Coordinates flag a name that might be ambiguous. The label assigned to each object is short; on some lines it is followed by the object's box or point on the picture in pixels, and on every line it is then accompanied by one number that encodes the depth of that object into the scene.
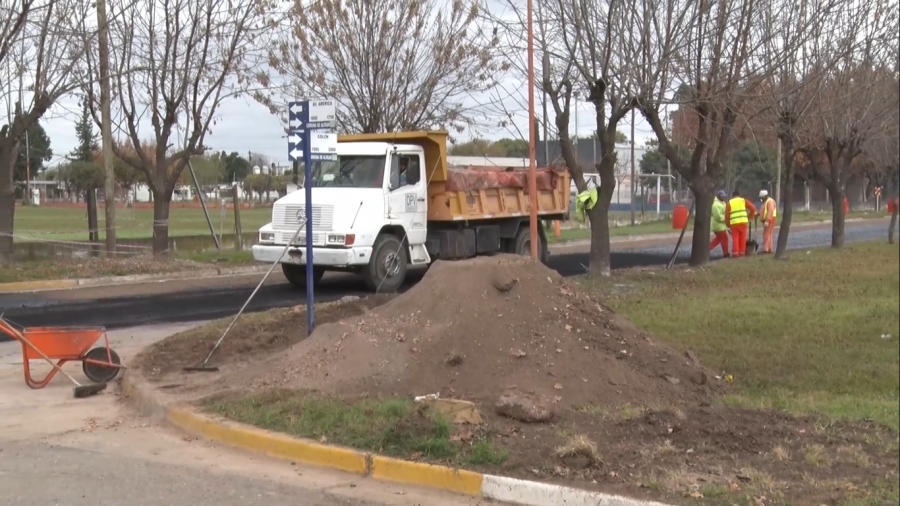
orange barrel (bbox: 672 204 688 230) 36.00
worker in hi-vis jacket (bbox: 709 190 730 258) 23.97
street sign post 9.83
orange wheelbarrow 9.41
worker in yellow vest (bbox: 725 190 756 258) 23.16
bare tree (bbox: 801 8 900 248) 16.61
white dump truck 16.39
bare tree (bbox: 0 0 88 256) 18.72
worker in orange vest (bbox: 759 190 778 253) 24.44
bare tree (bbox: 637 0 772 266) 15.05
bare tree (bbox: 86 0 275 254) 20.72
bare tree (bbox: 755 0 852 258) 15.86
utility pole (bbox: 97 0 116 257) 19.59
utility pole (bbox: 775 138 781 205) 32.56
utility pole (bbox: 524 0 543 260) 14.04
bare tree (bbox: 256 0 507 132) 23.38
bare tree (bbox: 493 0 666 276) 14.76
